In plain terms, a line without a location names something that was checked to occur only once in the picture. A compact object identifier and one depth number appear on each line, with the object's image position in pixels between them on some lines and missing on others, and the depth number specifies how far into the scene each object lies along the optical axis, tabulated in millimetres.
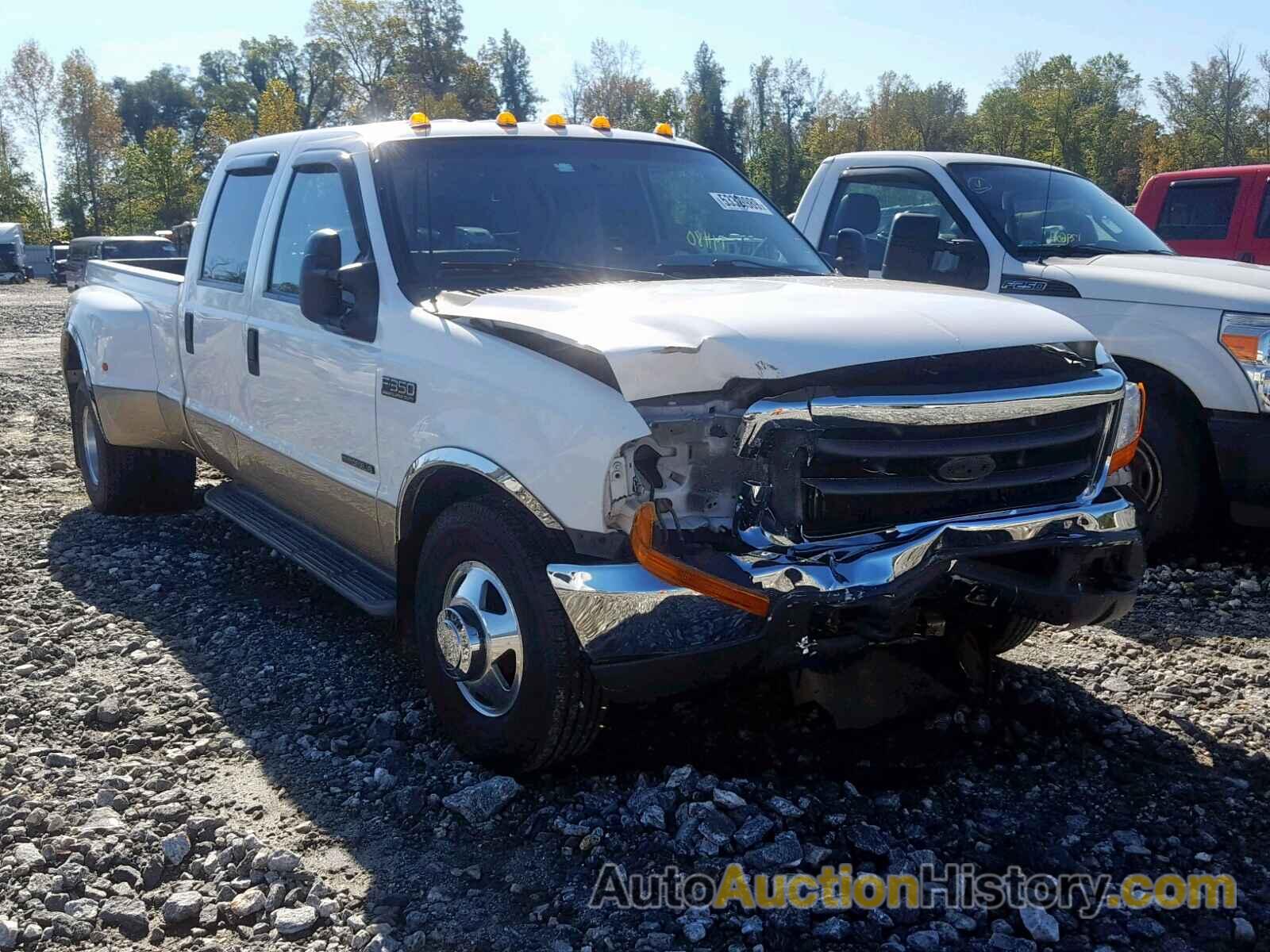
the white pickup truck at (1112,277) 5449
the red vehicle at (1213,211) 9984
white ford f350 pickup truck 3100
